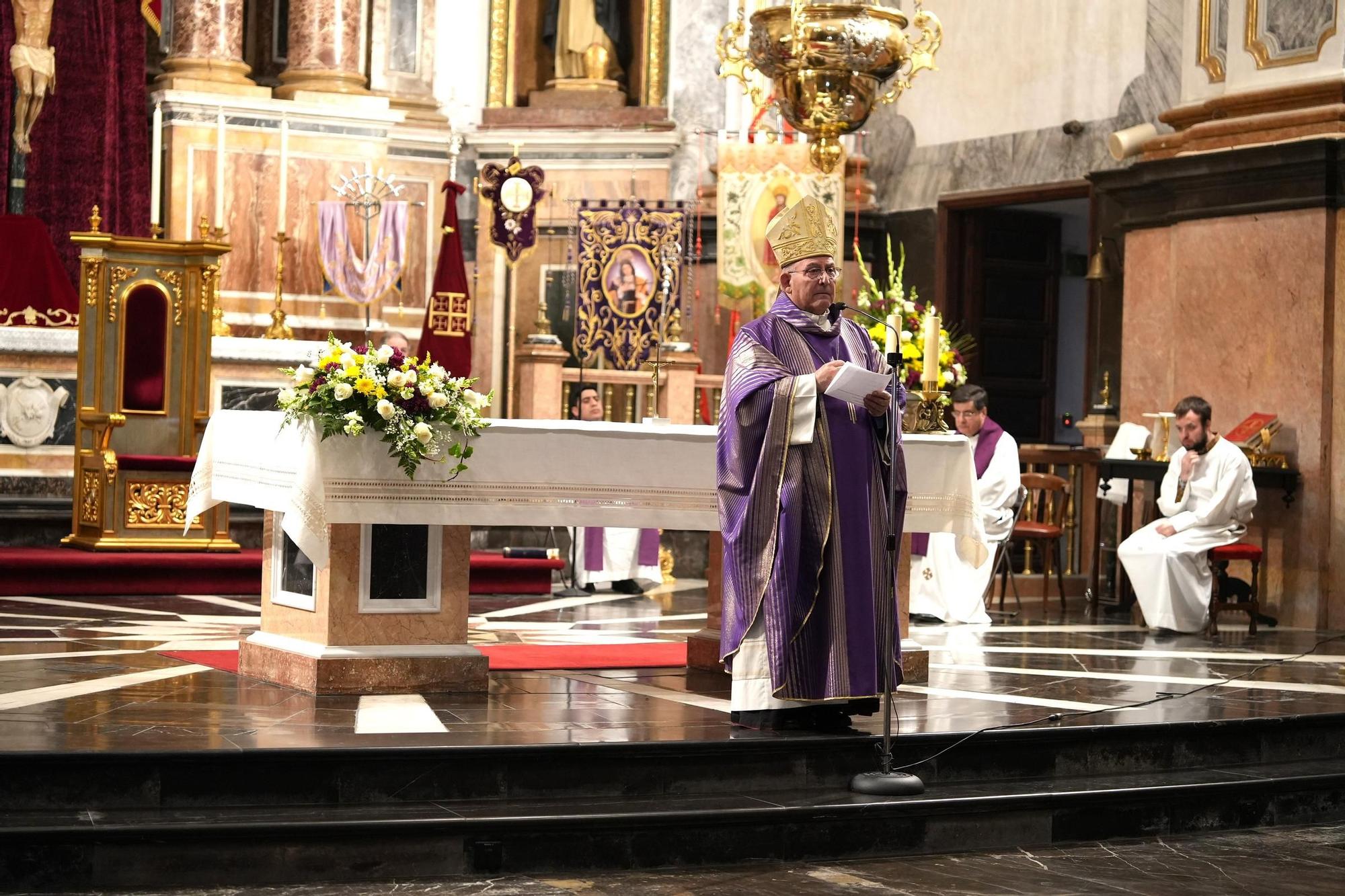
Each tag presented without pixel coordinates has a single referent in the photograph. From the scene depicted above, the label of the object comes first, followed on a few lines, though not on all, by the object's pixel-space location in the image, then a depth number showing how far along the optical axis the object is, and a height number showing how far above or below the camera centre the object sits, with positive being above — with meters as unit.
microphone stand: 5.46 -0.78
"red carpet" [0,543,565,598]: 9.71 -0.75
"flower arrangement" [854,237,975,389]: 10.17 +0.74
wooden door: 14.82 +1.26
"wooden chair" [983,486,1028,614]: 10.39 -0.60
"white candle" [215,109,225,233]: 13.45 +2.06
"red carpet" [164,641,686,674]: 7.32 -0.89
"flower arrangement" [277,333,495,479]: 6.21 +0.16
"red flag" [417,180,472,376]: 12.96 +0.97
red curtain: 13.59 +2.42
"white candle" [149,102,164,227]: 13.41 +2.13
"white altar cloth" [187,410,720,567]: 6.25 -0.12
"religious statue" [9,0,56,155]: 13.30 +2.80
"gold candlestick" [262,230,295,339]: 12.77 +0.90
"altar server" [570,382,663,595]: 10.92 -0.64
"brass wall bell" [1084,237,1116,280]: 12.93 +1.47
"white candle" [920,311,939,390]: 7.55 +0.43
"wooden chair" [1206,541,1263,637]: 9.70 -0.50
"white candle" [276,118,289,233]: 13.59 +2.08
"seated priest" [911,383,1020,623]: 10.05 -0.43
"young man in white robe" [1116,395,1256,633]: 9.73 -0.32
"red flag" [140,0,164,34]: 13.80 +3.34
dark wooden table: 10.20 -0.06
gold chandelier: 7.62 +1.73
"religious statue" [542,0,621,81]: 14.98 +3.53
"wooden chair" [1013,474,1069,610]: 10.67 -0.35
